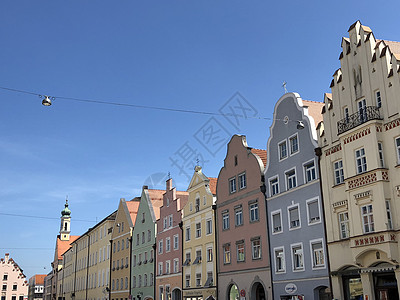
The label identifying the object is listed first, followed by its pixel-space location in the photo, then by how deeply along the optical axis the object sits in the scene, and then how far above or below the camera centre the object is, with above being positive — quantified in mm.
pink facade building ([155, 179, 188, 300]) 51938 +5430
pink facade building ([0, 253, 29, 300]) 119312 +4896
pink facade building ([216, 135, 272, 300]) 38719 +5589
